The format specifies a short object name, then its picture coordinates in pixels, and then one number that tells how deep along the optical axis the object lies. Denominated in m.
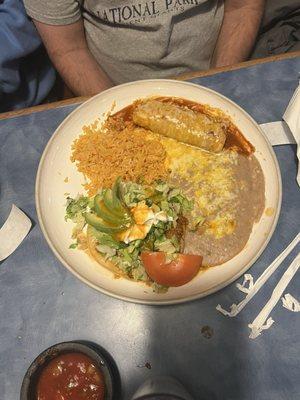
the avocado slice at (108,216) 0.40
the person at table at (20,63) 0.51
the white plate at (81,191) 0.39
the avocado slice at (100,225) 0.40
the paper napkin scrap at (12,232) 0.44
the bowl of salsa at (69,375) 0.34
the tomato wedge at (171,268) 0.38
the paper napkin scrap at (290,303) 0.40
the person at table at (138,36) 0.51
